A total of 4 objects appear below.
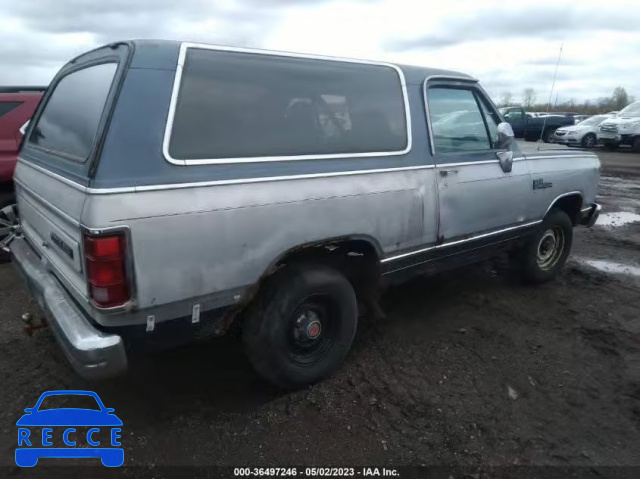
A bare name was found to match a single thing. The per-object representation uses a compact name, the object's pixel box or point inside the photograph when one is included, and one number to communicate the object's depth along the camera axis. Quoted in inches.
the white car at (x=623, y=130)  764.0
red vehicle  208.1
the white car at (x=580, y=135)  826.2
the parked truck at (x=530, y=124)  917.2
